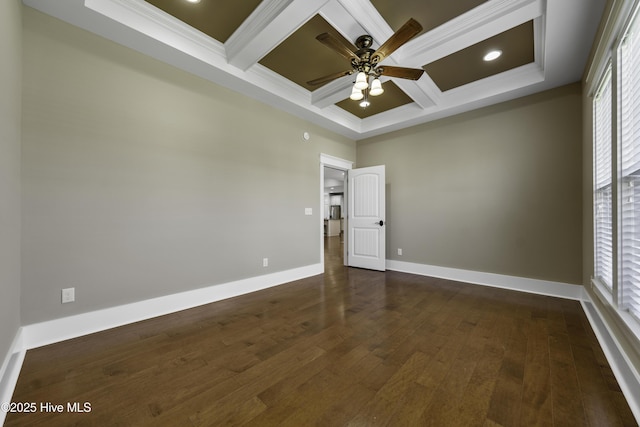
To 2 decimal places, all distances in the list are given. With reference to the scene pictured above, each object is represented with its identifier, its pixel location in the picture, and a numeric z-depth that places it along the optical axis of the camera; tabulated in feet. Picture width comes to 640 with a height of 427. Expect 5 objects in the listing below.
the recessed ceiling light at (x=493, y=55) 9.44
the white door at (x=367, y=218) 15.17
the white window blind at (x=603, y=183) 7.06
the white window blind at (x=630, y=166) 5.06
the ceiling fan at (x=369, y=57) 6.48
